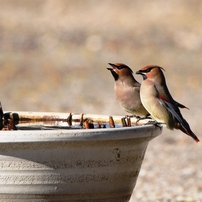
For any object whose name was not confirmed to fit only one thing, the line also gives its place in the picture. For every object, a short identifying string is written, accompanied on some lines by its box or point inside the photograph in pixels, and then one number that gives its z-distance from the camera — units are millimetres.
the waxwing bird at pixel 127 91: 10672
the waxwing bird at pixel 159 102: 10211
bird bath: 8430
